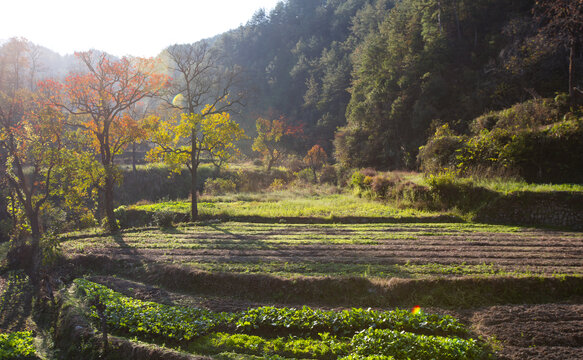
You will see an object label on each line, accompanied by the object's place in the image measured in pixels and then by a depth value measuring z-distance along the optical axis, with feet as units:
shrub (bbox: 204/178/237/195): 98.53
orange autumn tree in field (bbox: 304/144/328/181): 135.95
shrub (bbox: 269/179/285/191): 103.63
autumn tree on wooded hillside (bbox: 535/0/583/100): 56.24
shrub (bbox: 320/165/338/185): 112.16
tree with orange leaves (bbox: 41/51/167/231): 60.18
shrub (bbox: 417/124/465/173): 65.62
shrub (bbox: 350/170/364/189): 78.77
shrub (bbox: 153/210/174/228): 59.52
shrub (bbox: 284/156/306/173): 134.72
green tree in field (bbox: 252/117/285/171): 150.20
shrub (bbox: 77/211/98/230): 66.34
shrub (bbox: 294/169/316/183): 115.15
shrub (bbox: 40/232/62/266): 43.80
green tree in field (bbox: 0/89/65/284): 53.88
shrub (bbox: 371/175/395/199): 66.64
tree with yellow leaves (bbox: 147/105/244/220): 58.75
